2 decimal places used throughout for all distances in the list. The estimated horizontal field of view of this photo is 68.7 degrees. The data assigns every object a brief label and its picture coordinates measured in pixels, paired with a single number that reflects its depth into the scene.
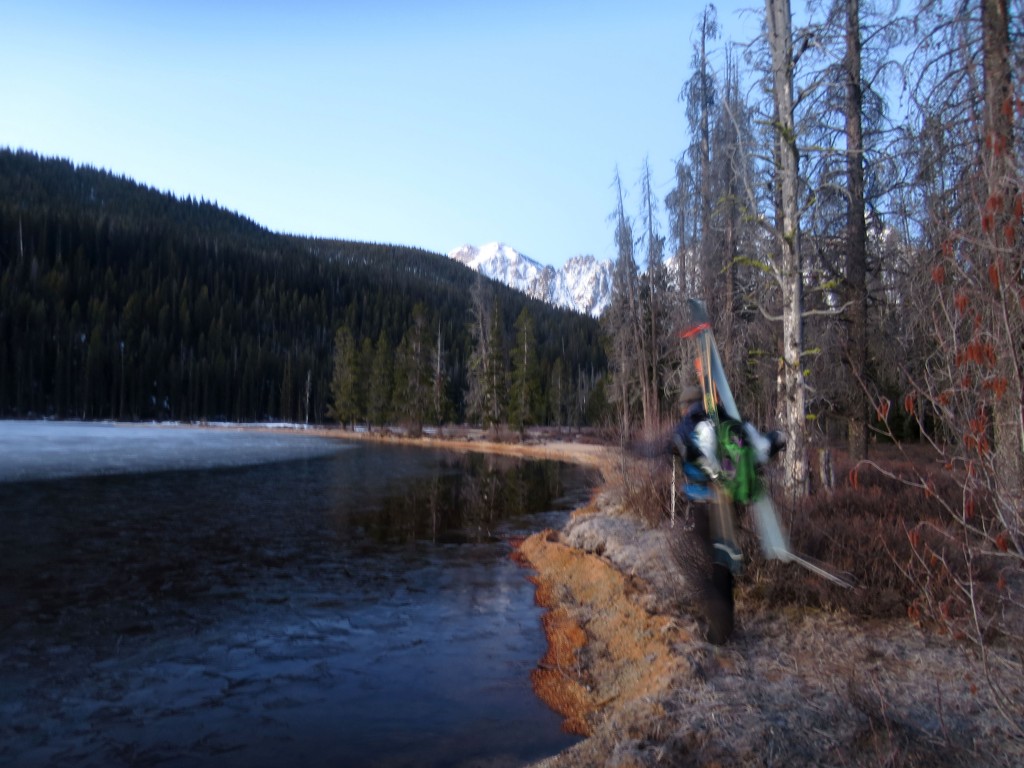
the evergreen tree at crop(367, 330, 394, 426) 68.44
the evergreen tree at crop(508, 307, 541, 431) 55.14
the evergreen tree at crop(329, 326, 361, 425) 72.06
